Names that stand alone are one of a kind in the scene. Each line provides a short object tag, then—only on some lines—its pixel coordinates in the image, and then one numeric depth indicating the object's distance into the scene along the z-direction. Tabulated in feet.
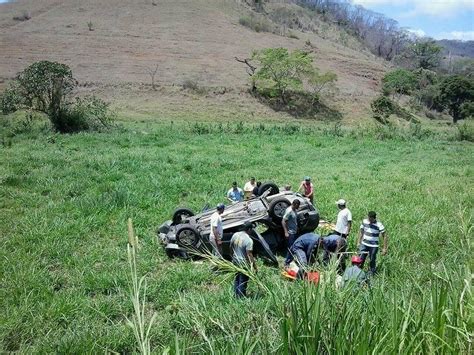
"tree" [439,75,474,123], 191.62
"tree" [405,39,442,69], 320.83
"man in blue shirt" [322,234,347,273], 26.48
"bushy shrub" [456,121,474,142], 111.55
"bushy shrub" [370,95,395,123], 171.63
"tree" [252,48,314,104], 158.81
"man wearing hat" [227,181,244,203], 41.32
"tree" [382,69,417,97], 204.64
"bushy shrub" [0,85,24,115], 88.33
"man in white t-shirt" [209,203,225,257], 28.55
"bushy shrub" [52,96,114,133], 88.58
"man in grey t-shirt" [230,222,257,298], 23.48
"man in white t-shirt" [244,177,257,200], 43.03
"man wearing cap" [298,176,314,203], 41.16
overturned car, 30.45
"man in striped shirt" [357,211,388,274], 28.12
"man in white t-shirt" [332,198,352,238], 30.71
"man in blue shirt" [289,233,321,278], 26.45
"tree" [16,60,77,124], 86.74
